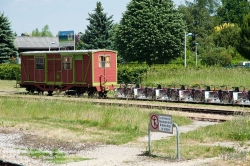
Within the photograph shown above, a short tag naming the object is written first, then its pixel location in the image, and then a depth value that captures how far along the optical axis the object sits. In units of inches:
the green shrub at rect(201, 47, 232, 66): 2615.7
